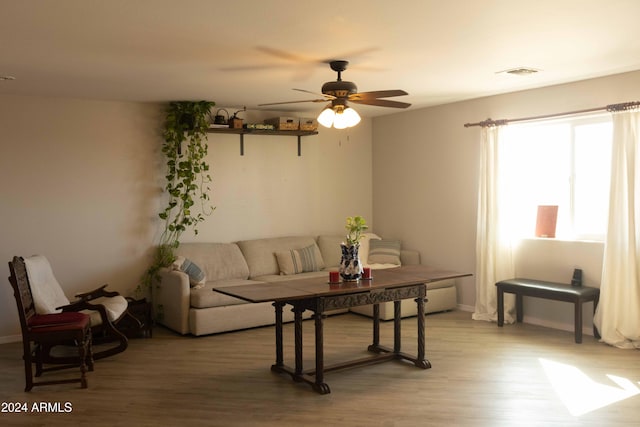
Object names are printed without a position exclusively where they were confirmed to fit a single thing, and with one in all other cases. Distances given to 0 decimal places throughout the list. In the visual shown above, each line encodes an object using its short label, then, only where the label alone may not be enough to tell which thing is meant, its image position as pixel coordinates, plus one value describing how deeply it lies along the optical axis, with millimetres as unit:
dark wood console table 4121
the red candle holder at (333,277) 4457
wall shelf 6543
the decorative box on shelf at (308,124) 6949
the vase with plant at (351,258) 4582
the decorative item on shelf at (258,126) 6634
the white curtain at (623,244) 5078
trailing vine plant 6242
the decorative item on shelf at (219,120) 6492
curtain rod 5090
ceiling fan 4281
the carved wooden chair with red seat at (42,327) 4246
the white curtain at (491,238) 6152
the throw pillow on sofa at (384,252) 7141
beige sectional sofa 5734
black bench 5262
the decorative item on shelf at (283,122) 6789
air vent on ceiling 4914
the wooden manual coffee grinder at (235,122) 6547
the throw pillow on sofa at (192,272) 5973
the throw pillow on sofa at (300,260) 6785
